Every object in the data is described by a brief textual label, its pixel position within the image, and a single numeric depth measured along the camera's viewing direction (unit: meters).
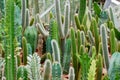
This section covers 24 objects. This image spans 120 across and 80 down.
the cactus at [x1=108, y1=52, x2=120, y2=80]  2.24
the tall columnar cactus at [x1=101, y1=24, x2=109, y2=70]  2.69
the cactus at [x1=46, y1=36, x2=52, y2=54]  2.92
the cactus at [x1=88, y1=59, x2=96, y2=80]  1.76
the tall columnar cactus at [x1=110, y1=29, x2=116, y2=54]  2.80
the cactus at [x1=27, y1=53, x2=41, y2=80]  1.91
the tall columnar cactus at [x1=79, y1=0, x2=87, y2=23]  3.69
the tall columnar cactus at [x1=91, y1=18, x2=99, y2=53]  3.07
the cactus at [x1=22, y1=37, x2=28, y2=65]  2.71
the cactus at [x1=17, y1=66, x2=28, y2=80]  2.22
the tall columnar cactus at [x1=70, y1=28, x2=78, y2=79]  2.69
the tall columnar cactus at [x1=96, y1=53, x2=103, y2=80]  2.45
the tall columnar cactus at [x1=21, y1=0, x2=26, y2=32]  3.29
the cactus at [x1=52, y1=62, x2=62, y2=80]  2.09
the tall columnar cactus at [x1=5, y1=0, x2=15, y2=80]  1.85
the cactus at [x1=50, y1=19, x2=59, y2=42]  2.74
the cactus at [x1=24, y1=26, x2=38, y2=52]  3.06
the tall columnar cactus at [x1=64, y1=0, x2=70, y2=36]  3.02
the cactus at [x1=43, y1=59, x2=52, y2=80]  2.16
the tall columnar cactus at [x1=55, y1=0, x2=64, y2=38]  3.07
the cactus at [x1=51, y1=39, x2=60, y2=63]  2.50
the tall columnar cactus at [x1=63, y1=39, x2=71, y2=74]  2.85
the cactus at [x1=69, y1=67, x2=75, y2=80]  2.15
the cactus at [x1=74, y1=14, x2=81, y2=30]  3.50
